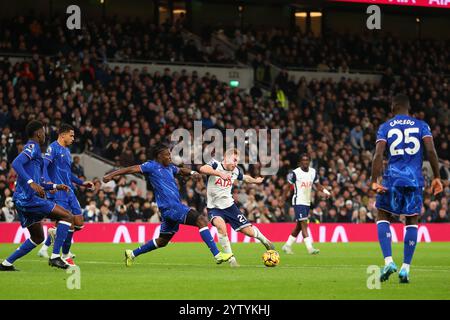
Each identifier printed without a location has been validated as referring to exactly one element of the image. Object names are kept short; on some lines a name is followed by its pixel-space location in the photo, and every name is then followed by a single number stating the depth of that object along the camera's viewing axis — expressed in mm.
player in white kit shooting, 18625
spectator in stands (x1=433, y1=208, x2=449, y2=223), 34469
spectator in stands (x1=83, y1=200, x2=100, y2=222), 29372
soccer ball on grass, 17406
